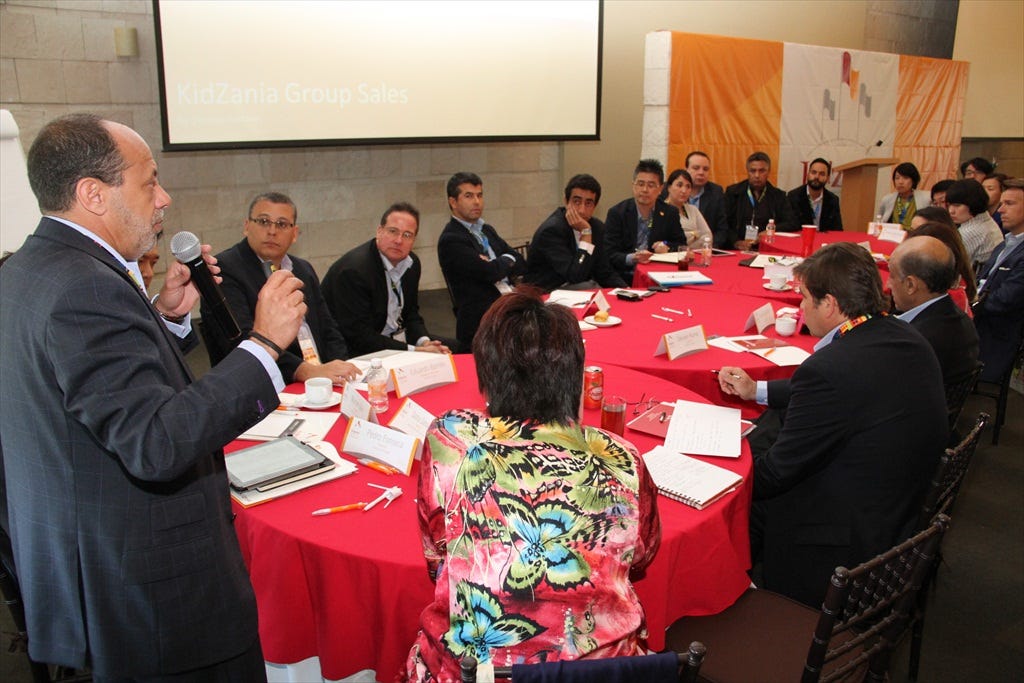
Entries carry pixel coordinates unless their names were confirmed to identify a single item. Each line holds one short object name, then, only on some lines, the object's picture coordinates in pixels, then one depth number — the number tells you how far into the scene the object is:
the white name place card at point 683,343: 3.07
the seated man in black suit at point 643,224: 5.51
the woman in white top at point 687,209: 5.89
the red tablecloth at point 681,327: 3.01
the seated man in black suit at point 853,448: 2.10
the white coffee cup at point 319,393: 2.52
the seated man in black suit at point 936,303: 2.79
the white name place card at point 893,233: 5.98
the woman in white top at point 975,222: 5.14
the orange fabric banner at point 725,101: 7.69
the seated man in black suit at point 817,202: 7.03
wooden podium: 8.29
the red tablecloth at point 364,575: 1.71
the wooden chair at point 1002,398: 4.30
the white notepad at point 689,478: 1.93
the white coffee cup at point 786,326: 3.38
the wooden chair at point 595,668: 1.15
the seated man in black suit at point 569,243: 4.97
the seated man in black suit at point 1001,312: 4.16
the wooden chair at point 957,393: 2.76
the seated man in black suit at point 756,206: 6.88
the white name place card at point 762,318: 3.43
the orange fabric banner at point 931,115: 9.98
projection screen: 5.19
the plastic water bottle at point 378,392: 2.47
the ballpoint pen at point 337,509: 1.86
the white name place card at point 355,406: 2.34
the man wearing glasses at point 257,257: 3.22
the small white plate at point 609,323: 3.58
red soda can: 2.51
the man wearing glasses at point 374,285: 3.79
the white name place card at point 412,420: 2.26
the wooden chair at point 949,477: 1.99
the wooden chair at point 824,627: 1.53
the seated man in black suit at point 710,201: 6.47
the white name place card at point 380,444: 2.05
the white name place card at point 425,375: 2.61
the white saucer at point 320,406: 2.53
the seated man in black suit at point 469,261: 4.50
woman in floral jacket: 1.28
